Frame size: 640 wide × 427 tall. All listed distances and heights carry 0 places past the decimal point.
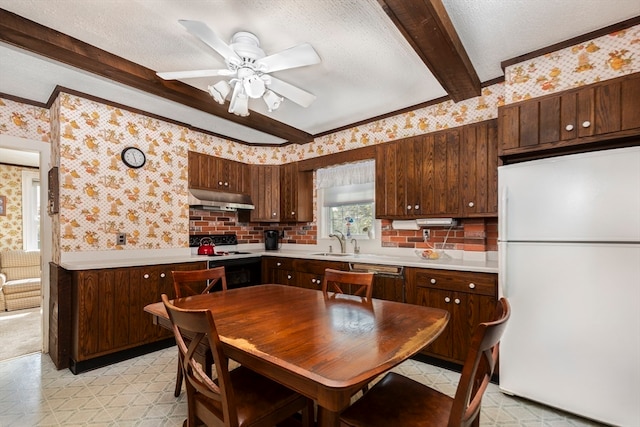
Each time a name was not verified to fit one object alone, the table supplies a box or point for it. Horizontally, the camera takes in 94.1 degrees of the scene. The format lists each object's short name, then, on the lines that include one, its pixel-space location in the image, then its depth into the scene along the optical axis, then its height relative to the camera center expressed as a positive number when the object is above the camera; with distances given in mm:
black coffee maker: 4477 -413
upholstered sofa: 4211 -1004
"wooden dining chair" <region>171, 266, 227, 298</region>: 2148 -478
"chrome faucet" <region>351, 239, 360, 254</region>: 3674 -429
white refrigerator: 1686 -427
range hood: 3645 +154
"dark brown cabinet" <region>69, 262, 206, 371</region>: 2490 -848
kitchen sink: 3766 -528
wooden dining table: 937 -525
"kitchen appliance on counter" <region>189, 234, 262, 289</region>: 3452 -579
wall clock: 3129 +593
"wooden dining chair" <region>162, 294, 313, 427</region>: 1089 -822
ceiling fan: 1733 +927
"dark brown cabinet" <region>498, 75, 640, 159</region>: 1800 +628
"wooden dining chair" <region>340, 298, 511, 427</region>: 922 -806
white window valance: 3658 +494
